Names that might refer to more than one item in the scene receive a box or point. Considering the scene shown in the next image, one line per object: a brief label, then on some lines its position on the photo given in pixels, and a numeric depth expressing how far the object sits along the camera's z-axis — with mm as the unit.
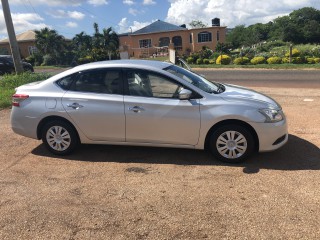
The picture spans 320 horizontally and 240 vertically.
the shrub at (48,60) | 30138
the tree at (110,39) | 33732
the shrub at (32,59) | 31113
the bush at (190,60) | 22103
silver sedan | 3838
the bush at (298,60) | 17763
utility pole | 10758
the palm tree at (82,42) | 34084
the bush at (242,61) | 19250
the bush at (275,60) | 18404
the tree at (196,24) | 47107
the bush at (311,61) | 17593
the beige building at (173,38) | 36475
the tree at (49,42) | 31054
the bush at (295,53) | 18686
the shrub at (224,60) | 20154
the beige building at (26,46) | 38188
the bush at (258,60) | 18945
